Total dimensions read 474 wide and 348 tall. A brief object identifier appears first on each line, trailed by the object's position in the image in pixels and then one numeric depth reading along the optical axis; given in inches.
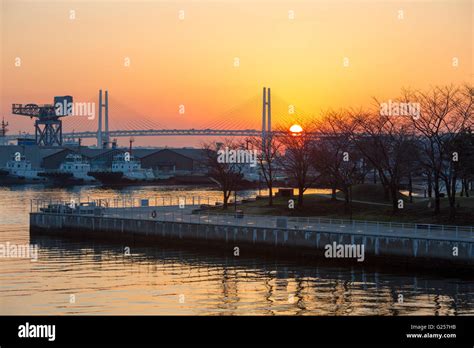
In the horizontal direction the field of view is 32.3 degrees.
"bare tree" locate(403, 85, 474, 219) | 2283.5
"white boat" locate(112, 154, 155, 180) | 7322.8
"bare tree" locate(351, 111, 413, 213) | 2418.6
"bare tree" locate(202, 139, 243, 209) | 2829.7
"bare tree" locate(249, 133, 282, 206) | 3134.4
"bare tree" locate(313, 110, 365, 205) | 2568.9
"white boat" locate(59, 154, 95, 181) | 7342.5
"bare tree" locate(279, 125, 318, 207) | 2711.6
